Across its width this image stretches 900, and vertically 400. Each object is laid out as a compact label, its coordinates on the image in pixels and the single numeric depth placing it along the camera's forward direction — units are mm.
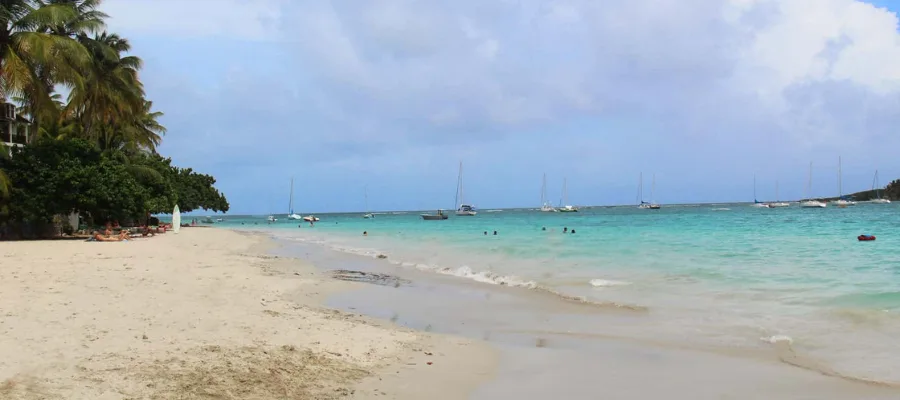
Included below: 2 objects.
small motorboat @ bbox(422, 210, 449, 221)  93619
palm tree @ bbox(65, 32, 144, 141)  30203
